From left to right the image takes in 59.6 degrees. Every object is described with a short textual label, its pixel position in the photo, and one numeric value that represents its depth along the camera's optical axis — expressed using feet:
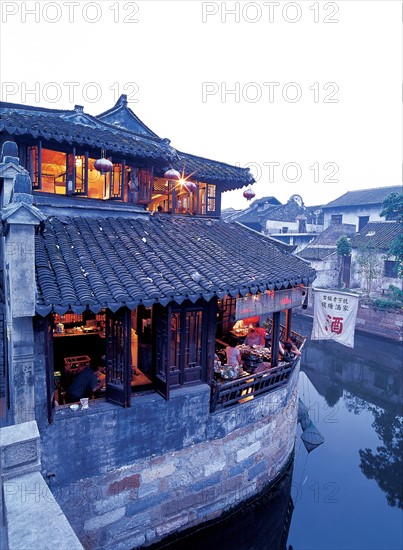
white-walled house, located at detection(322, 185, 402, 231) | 121.99
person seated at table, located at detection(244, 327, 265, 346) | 41.68
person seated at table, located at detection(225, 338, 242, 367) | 34.76
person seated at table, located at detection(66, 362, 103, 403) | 26.96
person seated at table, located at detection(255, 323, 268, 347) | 42.48
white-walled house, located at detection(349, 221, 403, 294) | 95.50
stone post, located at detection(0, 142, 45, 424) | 19.17
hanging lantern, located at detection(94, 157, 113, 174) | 28.45
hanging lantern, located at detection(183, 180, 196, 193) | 38.42
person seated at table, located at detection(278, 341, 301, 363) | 37.91
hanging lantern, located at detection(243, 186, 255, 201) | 46.70
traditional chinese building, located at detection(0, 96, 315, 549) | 21.40
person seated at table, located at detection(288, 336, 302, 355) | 39.05
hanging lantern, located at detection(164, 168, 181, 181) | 33.94
